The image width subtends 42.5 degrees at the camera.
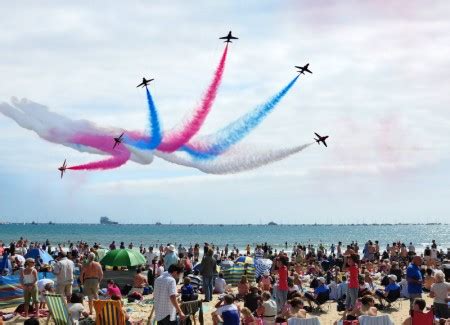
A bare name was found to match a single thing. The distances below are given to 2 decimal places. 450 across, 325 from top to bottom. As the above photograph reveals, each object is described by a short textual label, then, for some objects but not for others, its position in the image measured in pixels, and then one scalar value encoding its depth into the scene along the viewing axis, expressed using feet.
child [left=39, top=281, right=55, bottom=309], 41.32
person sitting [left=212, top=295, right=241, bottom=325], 31.91
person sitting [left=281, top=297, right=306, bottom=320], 31.63
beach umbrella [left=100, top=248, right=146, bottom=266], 60.85
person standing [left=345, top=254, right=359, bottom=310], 43.36
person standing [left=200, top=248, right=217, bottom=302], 53.52
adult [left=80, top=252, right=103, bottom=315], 46.19
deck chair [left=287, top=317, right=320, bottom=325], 30.91
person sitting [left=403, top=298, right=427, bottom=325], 30.63
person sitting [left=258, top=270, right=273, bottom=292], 52.42
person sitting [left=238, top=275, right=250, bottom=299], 46.82
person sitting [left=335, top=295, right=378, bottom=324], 31.76
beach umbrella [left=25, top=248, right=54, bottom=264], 67.80
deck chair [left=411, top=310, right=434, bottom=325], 30.45
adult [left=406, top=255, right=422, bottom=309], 42.91
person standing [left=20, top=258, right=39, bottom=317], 43.60
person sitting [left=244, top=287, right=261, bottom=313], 40.50
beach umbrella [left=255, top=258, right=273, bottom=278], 69.36
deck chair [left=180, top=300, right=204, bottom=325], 34.71
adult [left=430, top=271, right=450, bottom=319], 38.19
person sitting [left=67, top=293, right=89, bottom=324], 35.06
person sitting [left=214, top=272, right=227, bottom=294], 60.80
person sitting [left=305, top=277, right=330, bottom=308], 52.19
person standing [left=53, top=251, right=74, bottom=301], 45.60
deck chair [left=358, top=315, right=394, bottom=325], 30.73
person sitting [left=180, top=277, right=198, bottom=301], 43.62
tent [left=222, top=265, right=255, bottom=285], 65.82
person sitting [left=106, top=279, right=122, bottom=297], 44.66
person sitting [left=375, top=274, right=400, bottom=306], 52.13
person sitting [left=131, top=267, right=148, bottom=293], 57.62
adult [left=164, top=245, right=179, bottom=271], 62.54
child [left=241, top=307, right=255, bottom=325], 32.58
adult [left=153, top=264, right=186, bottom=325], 28.32
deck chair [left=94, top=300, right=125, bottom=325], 31.73
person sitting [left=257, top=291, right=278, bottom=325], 35.24
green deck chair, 35.12
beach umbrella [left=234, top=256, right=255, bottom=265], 71.50
